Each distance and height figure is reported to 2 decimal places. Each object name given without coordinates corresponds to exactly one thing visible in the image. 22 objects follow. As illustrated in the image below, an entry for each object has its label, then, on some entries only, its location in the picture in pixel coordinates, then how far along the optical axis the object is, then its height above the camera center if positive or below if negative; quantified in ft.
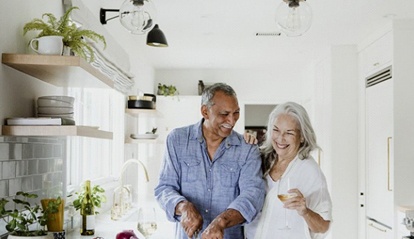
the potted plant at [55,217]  8.57 -1.37
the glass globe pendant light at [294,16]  9.98 +2.09
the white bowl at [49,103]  8.81 +0.43
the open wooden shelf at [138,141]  19.23 -0.35
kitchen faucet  14.44 -1.95
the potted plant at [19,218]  7.00 -1.18
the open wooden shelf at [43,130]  7.86 +0.00
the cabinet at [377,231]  17.97 -3.33
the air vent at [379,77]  17.93 +1.90
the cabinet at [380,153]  17.78 -0.67
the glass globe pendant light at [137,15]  10.26 +2.16
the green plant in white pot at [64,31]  8.59 +1.58
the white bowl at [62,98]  8.82 +0.51
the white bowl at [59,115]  8.81 +0.24
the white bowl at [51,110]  8.82 +0.32
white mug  8.18 +1.26
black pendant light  14.35 +2.40
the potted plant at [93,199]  11.22 -1.42
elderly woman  7.80 -0.70
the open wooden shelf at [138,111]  18.93 +0.68
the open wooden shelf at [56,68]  7.97 +0.93
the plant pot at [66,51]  8.54 +1.23
